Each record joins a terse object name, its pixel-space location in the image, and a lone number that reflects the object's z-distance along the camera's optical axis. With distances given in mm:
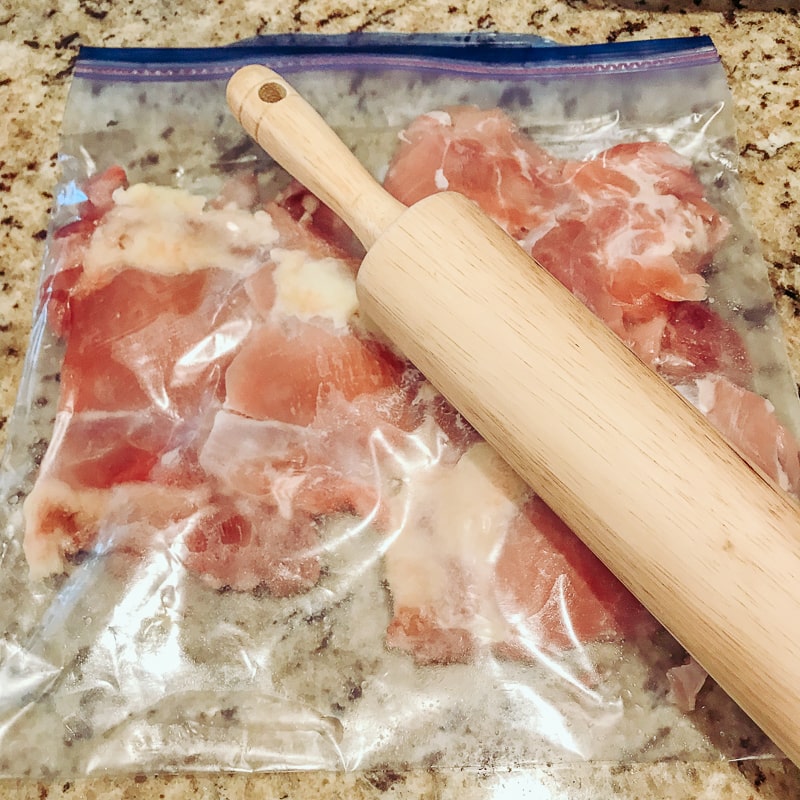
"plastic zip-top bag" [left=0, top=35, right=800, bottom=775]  323
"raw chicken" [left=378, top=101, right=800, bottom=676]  331
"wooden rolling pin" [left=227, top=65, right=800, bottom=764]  280
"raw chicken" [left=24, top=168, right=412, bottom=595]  343
